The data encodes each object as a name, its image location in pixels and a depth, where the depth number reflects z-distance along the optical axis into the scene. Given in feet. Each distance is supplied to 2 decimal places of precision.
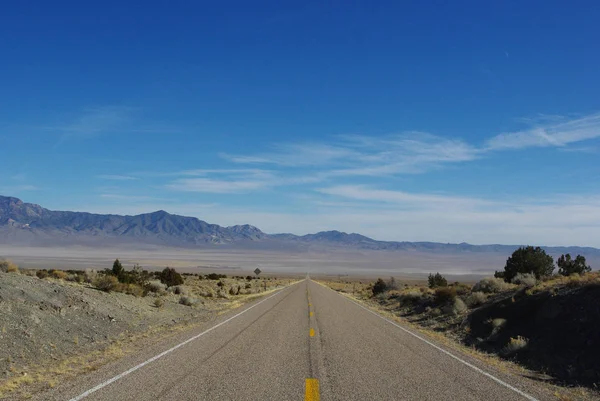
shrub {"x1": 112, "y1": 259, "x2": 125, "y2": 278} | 90.43
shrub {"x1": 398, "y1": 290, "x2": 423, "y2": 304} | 102.96
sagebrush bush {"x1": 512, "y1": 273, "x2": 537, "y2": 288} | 63.78
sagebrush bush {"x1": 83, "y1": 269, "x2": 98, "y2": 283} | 87.61
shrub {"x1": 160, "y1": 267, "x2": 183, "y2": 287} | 130.69
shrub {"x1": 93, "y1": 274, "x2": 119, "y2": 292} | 73.36
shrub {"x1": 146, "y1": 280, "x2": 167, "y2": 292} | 93.91
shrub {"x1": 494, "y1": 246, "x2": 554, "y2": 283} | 108.37
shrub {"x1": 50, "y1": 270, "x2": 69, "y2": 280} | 86.17
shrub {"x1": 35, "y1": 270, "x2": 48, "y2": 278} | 81.38
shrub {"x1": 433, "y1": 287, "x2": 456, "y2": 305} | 83.68
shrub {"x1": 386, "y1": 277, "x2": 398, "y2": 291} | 159.55
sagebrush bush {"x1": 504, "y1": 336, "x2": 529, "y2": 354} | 45.75
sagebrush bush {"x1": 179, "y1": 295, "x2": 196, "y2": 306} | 89.30
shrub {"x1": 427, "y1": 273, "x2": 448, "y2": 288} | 156.28
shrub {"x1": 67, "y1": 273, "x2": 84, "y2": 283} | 85.33
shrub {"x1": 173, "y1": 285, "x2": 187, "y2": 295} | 103.27
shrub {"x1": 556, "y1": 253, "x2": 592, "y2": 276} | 102.31
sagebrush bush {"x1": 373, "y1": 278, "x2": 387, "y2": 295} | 159.90
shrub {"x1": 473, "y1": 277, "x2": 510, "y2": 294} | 79.00
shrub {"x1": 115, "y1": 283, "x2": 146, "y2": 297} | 76.33
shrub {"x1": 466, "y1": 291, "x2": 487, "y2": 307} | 73.67
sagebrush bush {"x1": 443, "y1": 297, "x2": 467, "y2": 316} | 73.15
